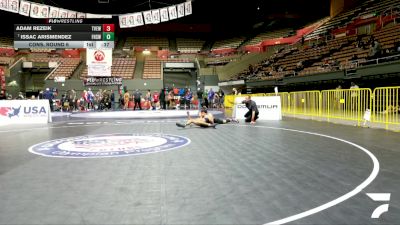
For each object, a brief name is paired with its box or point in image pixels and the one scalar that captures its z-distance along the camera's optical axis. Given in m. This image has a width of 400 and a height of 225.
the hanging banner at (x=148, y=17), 19.33
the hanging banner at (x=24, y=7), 17.56
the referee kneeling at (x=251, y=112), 13.50
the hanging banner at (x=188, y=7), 19.69
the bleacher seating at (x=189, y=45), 44.85
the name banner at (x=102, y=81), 31.07
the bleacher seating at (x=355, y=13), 25.08
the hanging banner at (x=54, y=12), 17.99
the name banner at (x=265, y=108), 14.96
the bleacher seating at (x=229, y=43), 42.99
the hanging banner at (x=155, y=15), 19.47
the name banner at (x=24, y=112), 13.91
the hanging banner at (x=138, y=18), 19.14
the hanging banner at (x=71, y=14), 18.51
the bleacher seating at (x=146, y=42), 44.35
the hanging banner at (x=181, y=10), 19.66
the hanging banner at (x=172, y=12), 19.58
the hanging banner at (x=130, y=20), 19.11
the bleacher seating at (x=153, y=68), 38.00
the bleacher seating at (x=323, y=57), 19.78
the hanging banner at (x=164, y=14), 19.53
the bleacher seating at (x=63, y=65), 35.47
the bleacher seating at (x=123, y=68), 37.47
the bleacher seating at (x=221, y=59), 40.38
